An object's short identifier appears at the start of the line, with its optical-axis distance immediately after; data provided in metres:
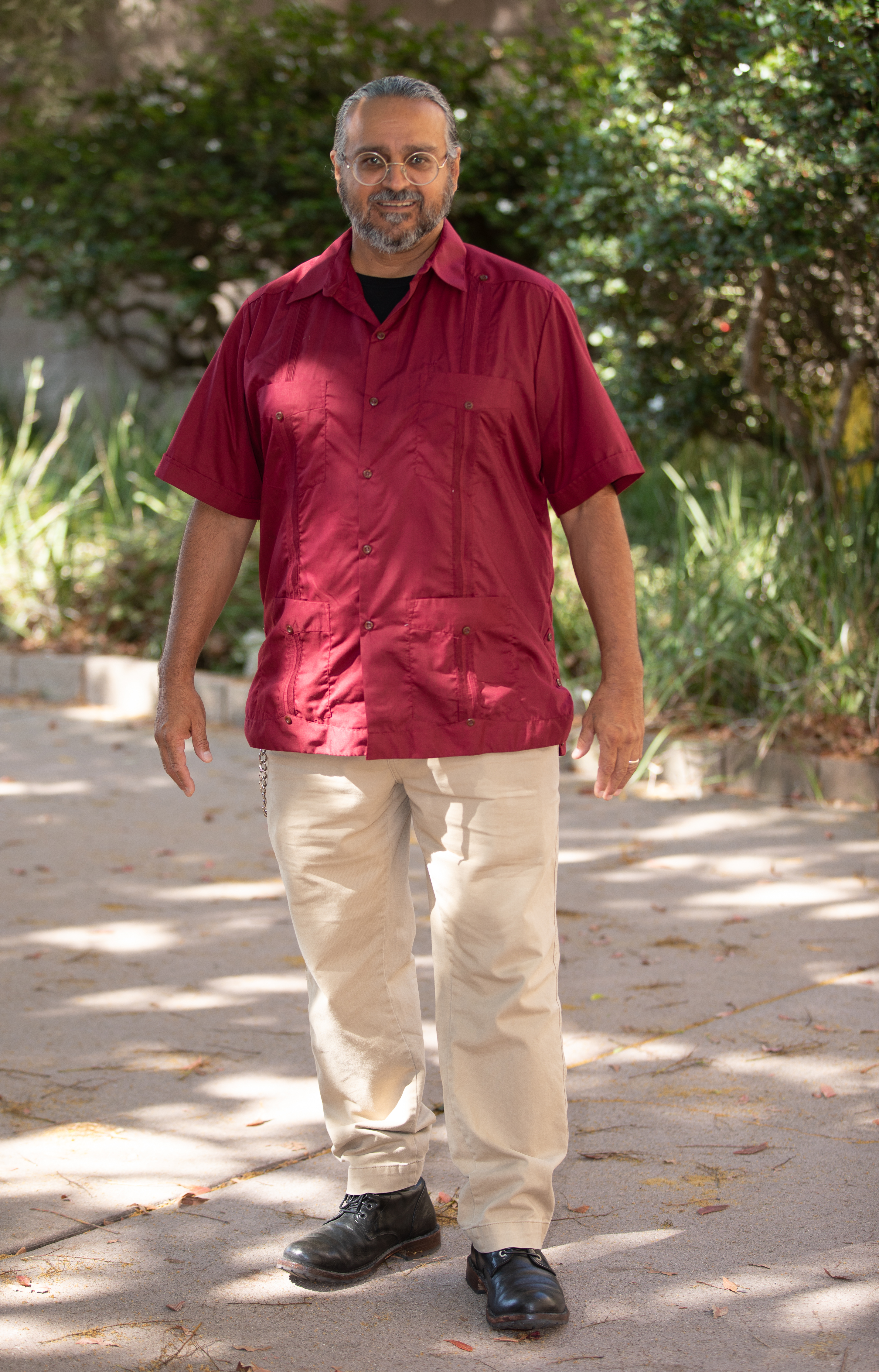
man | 5.05
